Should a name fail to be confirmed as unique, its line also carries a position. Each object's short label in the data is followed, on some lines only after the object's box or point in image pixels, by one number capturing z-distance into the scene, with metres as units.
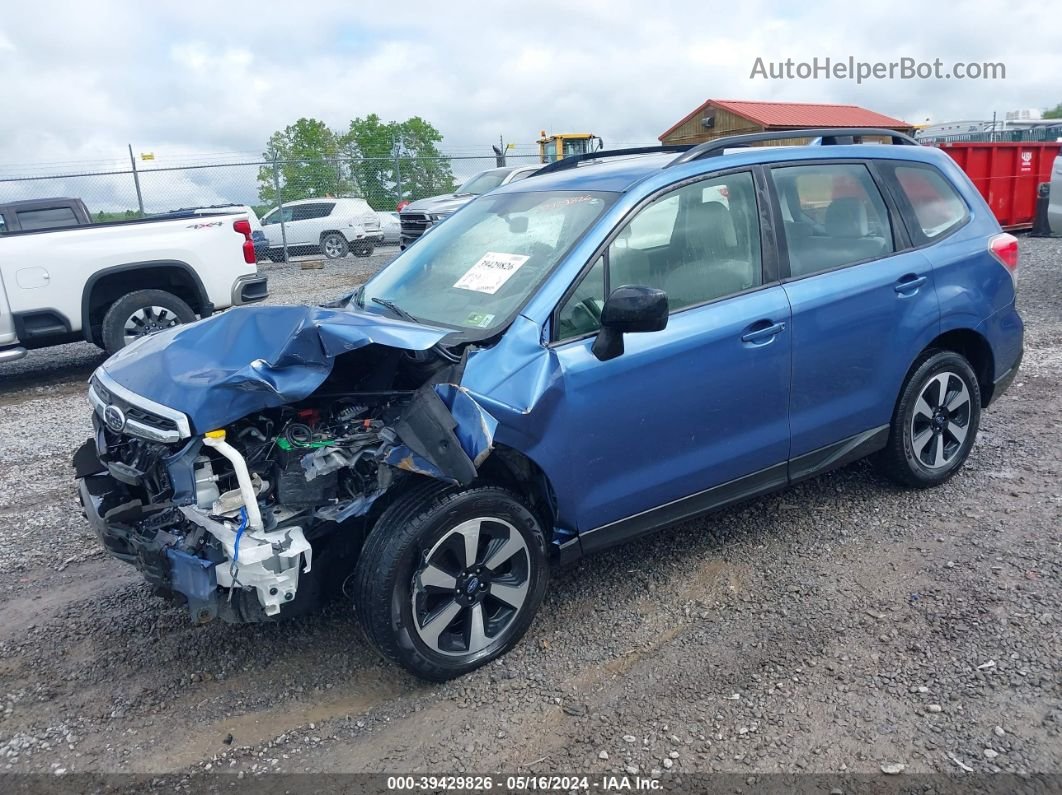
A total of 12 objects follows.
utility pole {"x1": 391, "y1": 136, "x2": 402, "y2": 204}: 20.83
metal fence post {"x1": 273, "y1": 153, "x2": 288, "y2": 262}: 18.95
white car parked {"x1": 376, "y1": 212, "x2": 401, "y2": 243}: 21.63
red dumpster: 17.11
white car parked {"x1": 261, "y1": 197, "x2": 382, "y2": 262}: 20.06
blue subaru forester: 2.83
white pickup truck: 7.69
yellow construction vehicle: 25.23
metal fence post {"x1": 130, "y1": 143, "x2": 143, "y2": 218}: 17.44
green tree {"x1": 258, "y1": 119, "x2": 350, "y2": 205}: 19.45
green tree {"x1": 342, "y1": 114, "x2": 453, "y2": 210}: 21.20
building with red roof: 22.94
